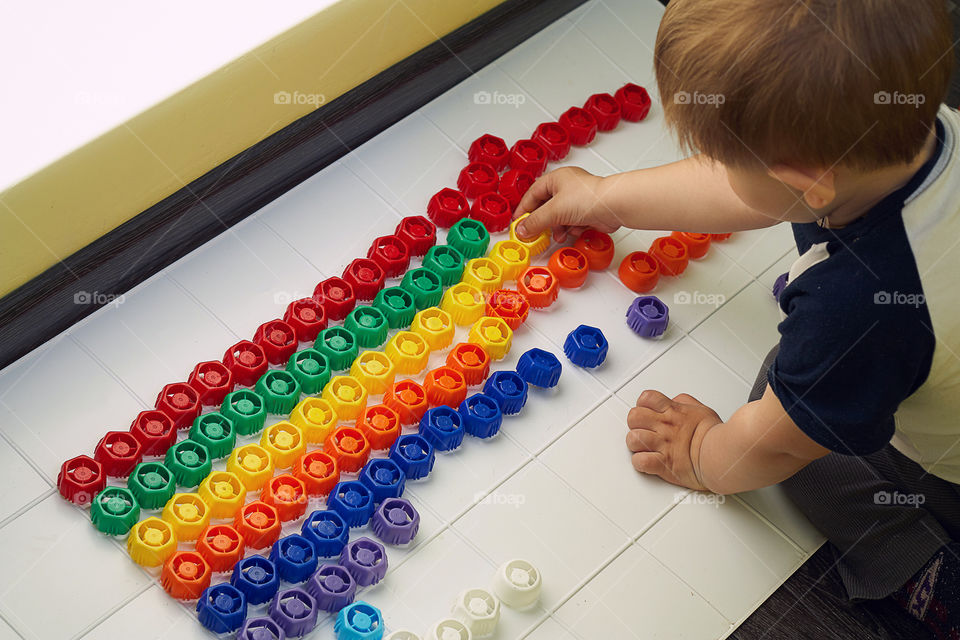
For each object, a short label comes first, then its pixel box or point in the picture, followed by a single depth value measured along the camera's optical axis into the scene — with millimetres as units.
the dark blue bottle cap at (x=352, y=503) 1172
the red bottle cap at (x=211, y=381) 1234
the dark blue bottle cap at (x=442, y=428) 1251
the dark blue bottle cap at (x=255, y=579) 1099
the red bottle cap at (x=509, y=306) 1371
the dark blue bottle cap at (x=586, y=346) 1350
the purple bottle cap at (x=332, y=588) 1114
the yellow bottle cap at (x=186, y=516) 1130
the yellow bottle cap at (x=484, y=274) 1393
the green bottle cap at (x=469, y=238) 1426
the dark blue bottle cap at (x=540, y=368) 1318
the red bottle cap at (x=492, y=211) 1462
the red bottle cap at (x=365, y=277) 1354
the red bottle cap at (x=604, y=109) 1601
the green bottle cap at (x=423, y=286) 1366
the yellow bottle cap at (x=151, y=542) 1107
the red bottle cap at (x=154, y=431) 1183
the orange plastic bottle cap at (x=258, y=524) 1138
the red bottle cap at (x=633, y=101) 1613
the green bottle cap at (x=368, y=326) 1315
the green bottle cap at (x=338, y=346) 1295
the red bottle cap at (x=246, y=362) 1261
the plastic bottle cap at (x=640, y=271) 1434
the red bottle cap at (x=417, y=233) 1409
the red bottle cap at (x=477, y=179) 1478
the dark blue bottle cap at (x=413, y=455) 1221
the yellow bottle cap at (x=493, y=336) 1334
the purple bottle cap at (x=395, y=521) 1169
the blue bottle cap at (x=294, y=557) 1121
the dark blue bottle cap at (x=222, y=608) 1075
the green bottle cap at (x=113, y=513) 1122
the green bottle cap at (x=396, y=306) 1342
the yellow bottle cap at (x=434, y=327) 1332
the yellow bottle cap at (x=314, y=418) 1229
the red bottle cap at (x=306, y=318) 1309
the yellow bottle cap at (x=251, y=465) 1183
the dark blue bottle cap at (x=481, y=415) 1264
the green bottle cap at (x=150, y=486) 1146
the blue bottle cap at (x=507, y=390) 1290
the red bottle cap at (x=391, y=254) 1380
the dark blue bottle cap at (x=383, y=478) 1192
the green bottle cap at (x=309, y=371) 1271
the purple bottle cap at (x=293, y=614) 1088
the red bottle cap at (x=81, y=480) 1138
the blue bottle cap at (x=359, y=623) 1093
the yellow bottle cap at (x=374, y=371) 1284
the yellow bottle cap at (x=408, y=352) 1305
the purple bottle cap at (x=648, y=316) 1395
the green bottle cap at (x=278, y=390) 1246
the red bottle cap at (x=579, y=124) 1576
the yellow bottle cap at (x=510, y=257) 1417
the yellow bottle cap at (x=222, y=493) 1154
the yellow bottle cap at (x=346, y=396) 1254
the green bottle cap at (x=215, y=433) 1197
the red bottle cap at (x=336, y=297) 1335
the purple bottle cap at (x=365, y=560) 1135
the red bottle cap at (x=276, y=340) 1285
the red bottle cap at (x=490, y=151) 1520
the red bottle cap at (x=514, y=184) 1489
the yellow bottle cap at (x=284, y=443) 1204
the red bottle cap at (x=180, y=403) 1209
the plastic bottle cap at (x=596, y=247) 1444
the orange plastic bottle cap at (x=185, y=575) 1093
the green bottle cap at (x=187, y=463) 1170
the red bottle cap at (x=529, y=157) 1518
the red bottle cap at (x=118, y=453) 1161
